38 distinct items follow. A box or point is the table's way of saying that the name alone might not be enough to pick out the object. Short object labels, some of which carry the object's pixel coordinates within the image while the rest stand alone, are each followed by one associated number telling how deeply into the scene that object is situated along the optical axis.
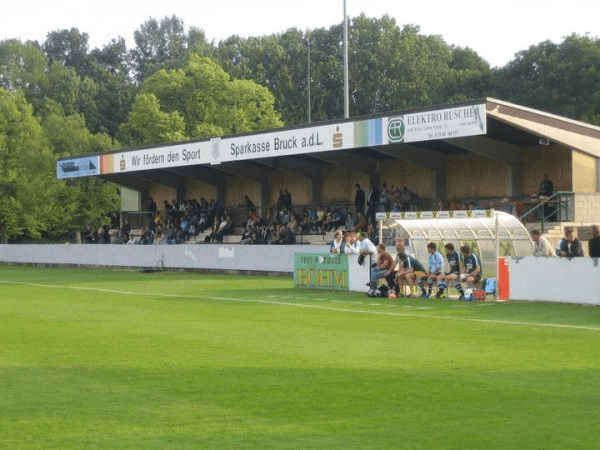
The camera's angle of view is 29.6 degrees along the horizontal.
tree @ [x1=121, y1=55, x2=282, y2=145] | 80.44
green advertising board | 31.69
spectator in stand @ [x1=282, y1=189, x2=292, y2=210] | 52.53
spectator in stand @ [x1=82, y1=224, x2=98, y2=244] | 64.00
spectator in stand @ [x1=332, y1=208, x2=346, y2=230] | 47.97
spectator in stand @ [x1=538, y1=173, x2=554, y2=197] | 38.84
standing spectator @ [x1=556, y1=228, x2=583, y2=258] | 26.14
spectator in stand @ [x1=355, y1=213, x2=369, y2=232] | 44.56
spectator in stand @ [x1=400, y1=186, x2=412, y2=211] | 46.09
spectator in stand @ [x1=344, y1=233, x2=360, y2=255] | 31.27
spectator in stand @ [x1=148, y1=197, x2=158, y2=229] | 64.36
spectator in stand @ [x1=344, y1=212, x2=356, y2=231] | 45.58
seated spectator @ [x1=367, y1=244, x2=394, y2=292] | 29.16
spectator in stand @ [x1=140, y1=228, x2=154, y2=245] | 58.09
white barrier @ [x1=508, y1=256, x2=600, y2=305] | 24.39
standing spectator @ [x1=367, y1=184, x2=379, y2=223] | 47.08
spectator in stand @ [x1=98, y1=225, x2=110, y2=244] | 62.16
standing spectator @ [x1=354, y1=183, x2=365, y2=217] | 47.69
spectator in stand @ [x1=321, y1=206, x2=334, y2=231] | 48.07
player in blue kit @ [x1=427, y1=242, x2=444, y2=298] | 28.14
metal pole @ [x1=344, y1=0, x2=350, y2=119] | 49.94
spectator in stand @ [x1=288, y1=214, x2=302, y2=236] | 48.88
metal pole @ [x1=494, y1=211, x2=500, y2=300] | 26.84
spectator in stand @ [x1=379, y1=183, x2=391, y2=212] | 46.50
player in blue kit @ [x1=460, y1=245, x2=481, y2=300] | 27.19
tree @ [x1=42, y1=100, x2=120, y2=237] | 70.94
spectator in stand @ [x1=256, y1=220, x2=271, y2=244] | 49.10
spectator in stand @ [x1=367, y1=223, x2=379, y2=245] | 40.06
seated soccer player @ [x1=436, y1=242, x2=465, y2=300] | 27.81
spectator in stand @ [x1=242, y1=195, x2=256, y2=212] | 55.32
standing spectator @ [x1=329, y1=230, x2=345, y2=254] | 32.00
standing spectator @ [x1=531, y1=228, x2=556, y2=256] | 26.98
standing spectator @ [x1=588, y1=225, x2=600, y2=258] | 25.56
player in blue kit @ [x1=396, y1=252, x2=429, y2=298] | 28.64
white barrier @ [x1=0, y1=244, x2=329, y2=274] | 43.38
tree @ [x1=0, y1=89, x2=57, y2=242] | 70.19
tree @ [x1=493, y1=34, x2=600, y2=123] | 80.19
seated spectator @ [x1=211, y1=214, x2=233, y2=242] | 54.06
